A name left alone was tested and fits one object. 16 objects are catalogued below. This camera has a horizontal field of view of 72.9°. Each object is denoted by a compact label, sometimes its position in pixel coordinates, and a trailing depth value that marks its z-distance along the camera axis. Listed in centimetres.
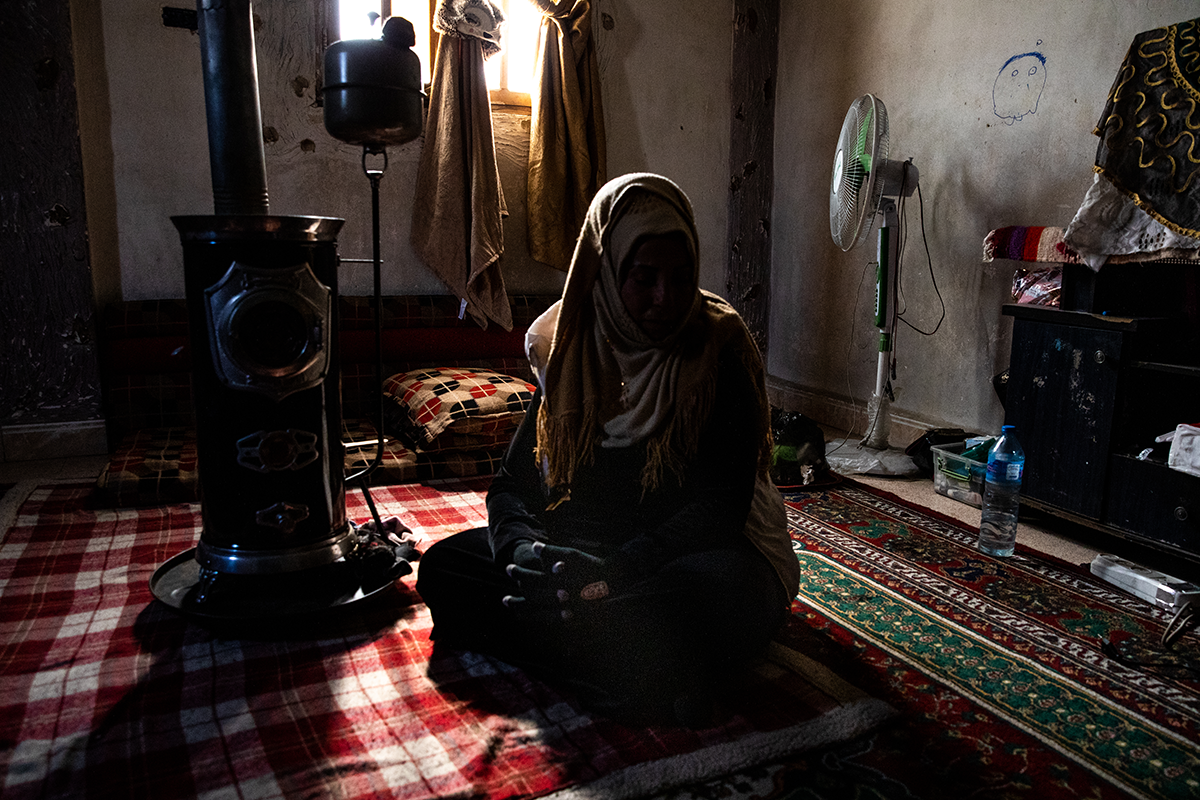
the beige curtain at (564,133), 418
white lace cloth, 237
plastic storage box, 307
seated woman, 158
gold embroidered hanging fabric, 226
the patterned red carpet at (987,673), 146
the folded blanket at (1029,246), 264
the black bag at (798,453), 334
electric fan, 332
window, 405
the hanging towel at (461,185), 399
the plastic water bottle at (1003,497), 256
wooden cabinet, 236
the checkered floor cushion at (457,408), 342
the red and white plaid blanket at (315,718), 142
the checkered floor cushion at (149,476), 294
